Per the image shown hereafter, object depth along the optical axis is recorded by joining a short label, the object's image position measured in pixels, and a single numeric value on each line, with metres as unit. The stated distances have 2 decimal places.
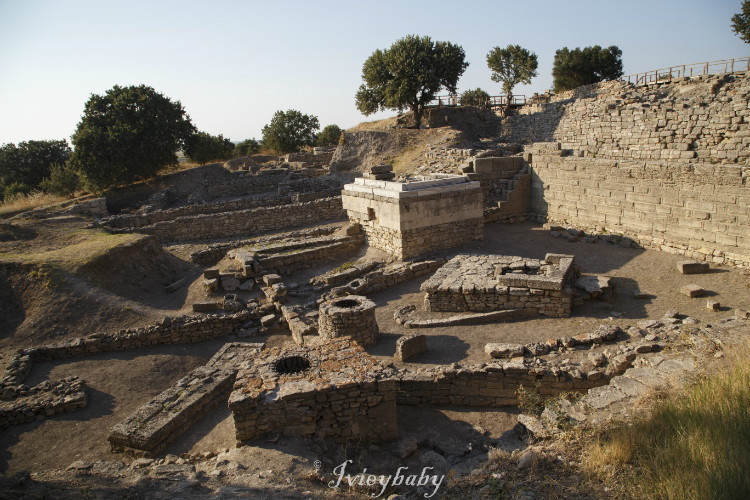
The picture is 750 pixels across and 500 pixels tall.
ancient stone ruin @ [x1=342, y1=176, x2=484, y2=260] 12.17
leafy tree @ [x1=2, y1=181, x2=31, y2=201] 26.66
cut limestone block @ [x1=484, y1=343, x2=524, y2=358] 7.67
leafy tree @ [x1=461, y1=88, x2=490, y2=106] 46.48
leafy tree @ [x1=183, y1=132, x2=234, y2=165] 30.70
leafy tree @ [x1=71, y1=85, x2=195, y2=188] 25.20
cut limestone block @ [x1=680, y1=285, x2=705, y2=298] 9.25
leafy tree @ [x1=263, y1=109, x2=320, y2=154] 38.00
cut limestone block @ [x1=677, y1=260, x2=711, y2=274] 10.40
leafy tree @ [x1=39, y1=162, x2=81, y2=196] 25.44
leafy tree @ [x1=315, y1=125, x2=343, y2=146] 37.12
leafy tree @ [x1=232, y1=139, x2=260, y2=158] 40.56
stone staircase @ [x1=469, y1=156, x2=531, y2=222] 15.81
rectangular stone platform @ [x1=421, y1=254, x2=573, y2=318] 9.08
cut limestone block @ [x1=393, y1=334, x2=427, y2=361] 8.05
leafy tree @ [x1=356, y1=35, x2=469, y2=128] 30.03
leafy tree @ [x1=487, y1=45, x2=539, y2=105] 41.34
